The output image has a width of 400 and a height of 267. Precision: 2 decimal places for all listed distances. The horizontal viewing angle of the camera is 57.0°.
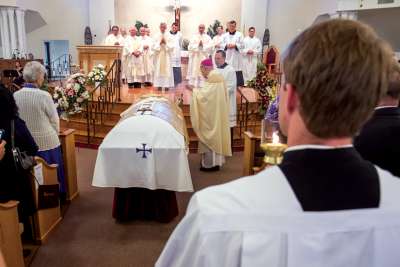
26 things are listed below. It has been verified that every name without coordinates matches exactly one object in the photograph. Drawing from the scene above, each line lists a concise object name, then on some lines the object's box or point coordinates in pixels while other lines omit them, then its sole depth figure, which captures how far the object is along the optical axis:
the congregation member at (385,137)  1.90
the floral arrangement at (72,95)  6.02
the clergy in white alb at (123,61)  11.15
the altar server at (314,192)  0.83
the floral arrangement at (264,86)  6.35
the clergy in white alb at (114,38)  11.15
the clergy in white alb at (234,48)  11.31
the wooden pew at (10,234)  2.77
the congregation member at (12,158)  2.86
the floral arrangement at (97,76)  6.77
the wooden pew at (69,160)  4.57
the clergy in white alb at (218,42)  11.34
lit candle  1.98
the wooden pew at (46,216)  3.66
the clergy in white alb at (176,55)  10.51
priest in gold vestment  5.86
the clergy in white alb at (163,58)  10.17
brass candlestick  1.85
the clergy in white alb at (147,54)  10.95
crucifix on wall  14.73
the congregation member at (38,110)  3.81
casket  3.72
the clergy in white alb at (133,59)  10.91
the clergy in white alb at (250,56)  11.99
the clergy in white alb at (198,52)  11.08
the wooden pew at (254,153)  4.09
